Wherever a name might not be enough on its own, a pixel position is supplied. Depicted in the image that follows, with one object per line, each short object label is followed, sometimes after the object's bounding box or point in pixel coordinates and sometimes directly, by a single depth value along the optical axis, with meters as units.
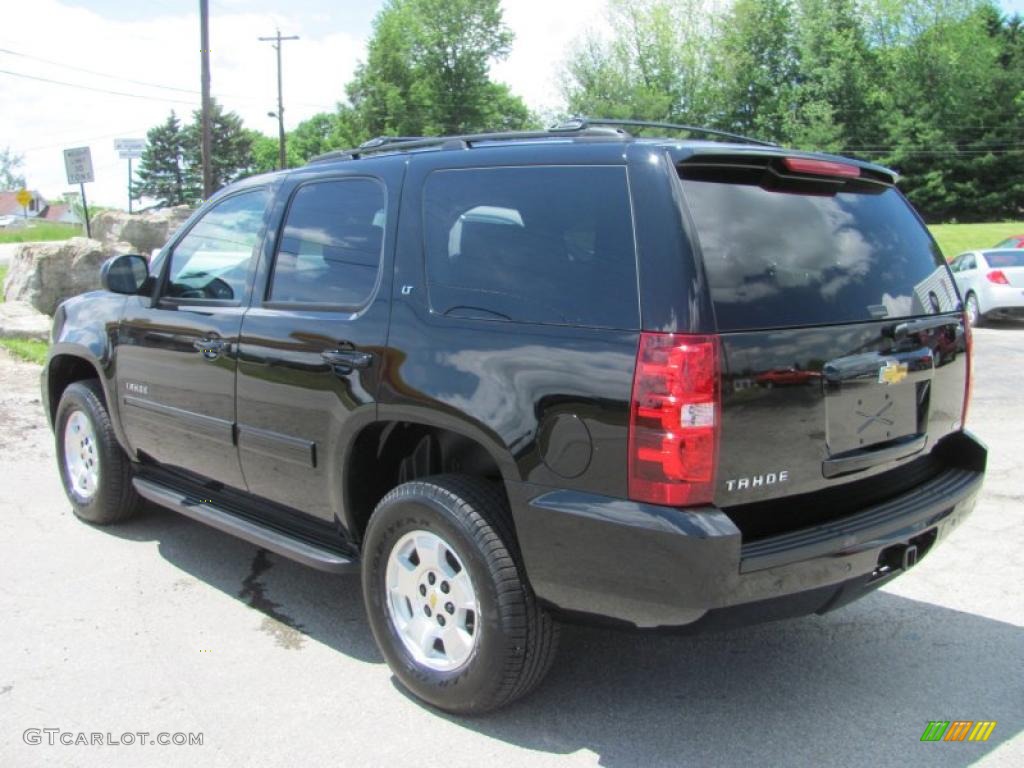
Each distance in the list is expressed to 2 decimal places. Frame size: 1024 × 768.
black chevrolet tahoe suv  2.57
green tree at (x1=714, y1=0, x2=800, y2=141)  65.75
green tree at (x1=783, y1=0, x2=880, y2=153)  61.72
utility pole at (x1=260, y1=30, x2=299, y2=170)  49.69
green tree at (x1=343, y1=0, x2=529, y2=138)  62.97
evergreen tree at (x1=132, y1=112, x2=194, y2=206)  100.75
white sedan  16.12
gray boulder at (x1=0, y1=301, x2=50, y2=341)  11.04
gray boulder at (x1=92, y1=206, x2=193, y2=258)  19.62
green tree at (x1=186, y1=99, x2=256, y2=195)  91.06
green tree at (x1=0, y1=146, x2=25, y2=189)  103.75
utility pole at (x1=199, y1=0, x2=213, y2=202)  26.06
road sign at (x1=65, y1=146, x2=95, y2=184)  14.44
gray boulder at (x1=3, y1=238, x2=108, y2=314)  12.87
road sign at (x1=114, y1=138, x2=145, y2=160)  17.86
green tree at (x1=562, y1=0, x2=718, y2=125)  62.47
